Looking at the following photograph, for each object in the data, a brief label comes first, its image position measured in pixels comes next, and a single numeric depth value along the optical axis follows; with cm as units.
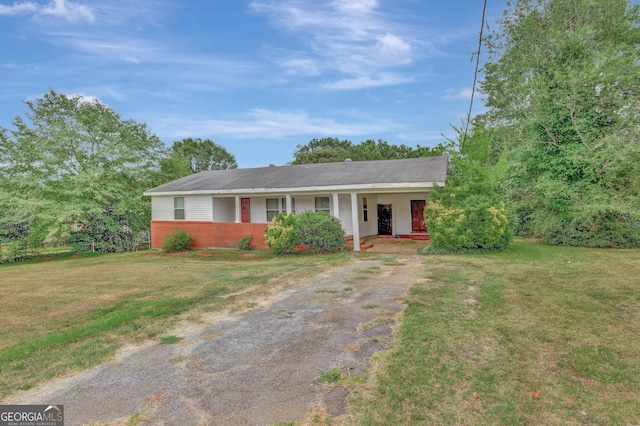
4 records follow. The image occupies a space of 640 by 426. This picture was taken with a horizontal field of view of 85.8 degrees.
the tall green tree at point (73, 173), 1677
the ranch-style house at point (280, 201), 1533
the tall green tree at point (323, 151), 4456
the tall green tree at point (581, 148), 1227
